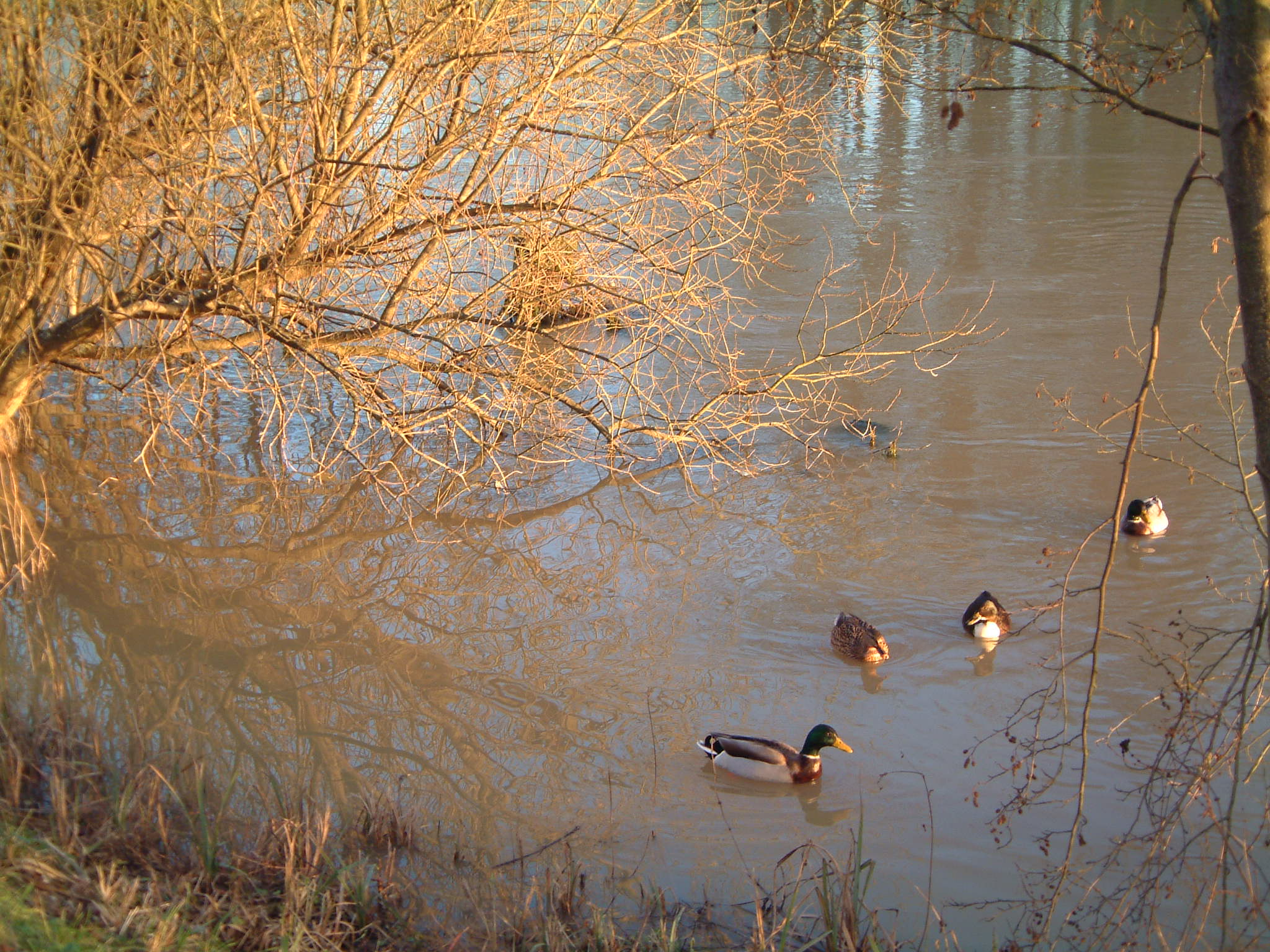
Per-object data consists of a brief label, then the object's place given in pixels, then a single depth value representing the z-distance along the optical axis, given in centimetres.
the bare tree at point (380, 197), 697
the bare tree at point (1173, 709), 288
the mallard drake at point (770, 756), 525
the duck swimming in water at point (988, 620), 629
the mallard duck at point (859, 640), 617
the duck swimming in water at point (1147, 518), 756
